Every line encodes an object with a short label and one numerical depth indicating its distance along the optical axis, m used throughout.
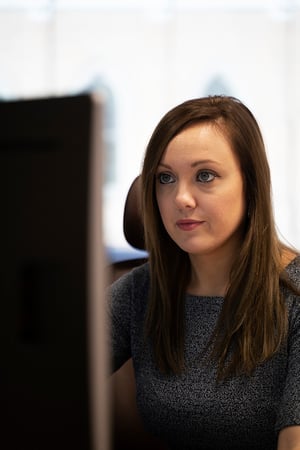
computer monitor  0.88
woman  1.60
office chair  1.90
